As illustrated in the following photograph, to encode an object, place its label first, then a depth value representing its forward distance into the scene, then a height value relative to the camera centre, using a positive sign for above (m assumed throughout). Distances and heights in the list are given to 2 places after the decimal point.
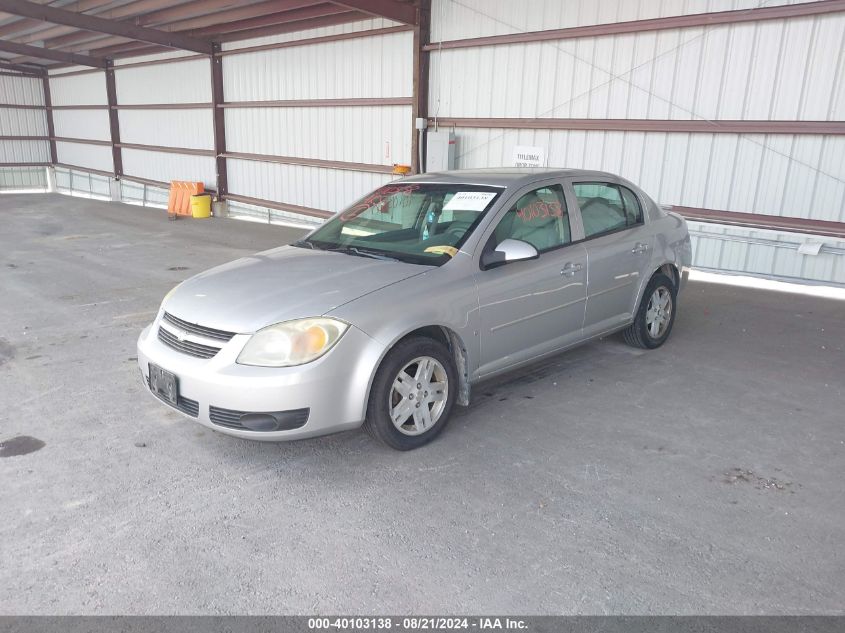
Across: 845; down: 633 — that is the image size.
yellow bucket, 16.16 -1.67
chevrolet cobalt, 3.23 -0.89
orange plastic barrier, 16.47 -1.50
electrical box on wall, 10.76 -0.10
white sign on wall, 9.94 -0.12
